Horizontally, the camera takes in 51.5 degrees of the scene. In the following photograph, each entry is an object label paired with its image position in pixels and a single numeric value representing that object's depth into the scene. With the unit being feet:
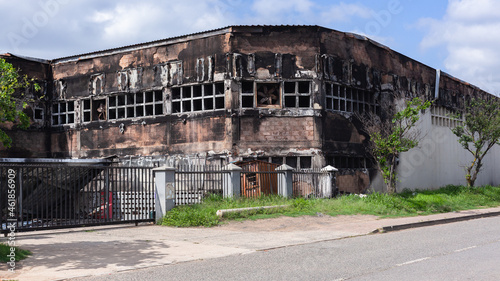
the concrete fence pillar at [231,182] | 61.31
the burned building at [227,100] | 78.64
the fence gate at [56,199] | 41.86
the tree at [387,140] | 75.25
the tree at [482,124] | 93.66
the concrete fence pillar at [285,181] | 68.44
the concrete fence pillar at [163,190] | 53.11
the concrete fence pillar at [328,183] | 74.38
